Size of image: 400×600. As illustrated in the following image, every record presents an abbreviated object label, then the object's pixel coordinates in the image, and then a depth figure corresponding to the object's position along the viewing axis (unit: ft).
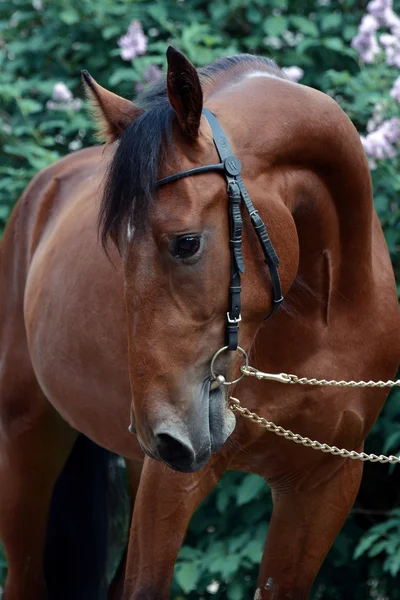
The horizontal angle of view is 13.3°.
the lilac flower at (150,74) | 25.25
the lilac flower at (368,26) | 22.41
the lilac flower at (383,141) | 20.94
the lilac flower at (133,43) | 25.15
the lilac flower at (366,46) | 22.71
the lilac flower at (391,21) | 22.88
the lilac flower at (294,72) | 23.31
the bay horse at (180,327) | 11.74
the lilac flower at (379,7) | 22.88
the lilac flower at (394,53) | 22.64
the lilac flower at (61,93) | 26.18
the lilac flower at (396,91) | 21.01
